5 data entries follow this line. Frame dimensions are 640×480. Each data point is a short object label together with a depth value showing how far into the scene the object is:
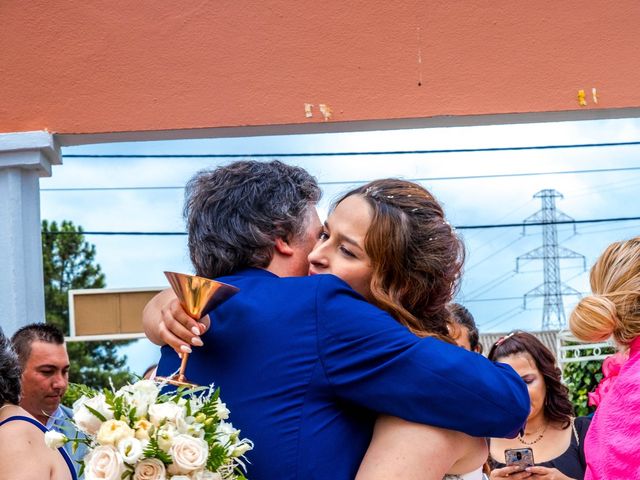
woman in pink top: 3.27
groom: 2.44
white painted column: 5.44
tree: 36.59
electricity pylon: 25.24
